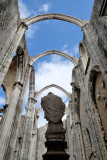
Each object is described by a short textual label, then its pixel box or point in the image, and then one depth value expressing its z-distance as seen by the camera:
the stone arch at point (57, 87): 12.89
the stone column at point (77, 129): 7.58
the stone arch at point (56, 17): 7.59
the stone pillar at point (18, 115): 5.24
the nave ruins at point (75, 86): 4.63
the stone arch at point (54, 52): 9.98
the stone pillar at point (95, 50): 4.50
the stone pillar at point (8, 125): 4.62
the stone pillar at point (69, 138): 11.57
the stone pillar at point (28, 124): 7.52
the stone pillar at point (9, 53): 4.38
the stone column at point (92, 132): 5.03
